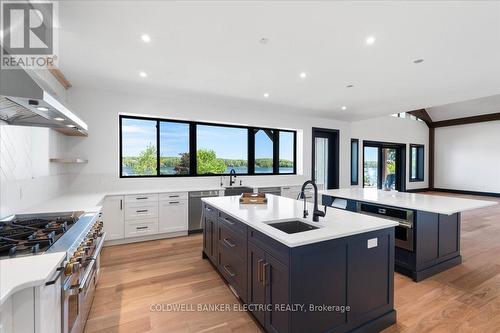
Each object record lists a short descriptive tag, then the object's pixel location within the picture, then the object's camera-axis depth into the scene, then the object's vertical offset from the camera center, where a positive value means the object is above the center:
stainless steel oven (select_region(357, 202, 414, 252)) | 2.76 -0.69
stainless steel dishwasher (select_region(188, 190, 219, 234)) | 4.46 -0.87
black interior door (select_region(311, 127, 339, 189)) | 6.95 +0.21
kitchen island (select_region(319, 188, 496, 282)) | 2.71 -0.78
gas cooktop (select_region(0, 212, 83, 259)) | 1.31 -0.47
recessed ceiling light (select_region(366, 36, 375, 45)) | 2.50 +1.38
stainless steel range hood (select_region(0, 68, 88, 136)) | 1.08 +0.37
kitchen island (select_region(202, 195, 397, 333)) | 1.57 -0.81
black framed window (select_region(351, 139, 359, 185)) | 7.61 +0.11
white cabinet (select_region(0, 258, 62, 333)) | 0.98 -0.65
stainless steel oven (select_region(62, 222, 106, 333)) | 1.36 -0.79
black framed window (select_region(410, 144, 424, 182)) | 10.30 +0.11
